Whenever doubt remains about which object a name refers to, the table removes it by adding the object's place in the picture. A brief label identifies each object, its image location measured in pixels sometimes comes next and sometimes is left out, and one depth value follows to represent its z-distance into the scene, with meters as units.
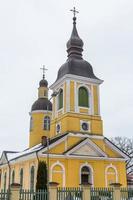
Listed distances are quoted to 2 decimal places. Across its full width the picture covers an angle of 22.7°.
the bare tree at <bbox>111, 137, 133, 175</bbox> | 52.42
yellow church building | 28.31
